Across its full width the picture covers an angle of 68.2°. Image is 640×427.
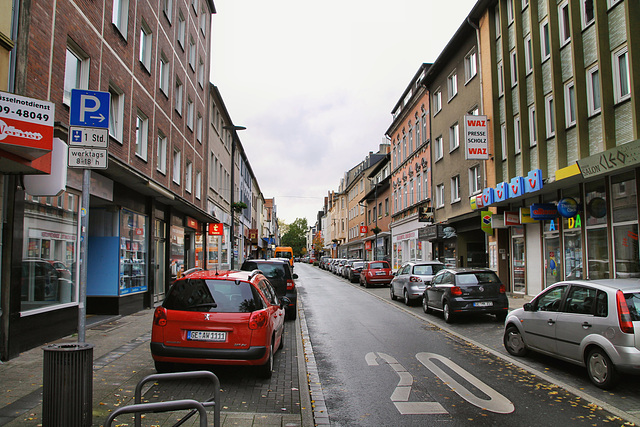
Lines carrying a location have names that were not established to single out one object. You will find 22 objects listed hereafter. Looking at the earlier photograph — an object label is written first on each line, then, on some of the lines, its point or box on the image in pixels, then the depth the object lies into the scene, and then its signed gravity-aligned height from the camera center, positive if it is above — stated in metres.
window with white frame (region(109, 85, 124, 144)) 13.09 +3.97
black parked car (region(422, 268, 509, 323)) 12.59 -1.15
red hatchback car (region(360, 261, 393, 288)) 27.70 -1.27
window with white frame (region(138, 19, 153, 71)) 15.67 +7.07
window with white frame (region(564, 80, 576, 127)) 14.95 +4.67
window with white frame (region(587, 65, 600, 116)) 13.73 +4.70
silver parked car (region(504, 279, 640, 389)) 6.02 -1.07
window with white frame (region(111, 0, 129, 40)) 13.09 +6.83
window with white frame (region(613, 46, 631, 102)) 12.58 +4.72
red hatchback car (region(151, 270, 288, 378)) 6.39 -0.99
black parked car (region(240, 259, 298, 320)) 13.57 -0.67
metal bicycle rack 3.19 -1.05
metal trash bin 4.11 -1.15
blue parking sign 4.96 +1.53
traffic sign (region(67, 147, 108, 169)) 4.92 +1.01
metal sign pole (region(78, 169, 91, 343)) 4.64 +0.05
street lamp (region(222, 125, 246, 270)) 24.40 +6.43
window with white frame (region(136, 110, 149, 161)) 15.03 +3.93
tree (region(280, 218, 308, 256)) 121.69 +4.40
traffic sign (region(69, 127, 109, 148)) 4.95 +1.23
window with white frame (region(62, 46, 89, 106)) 10.23 +4.18
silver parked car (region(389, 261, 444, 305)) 17.16 -0.99
